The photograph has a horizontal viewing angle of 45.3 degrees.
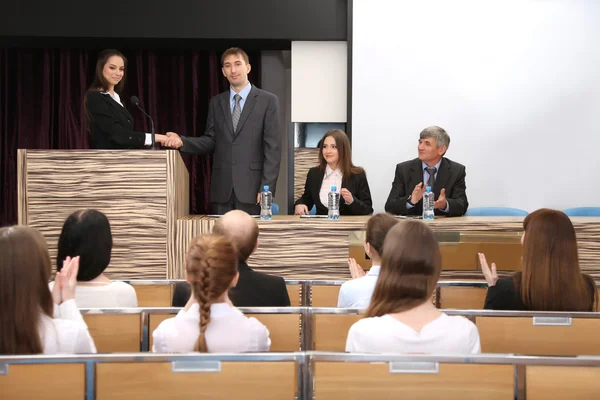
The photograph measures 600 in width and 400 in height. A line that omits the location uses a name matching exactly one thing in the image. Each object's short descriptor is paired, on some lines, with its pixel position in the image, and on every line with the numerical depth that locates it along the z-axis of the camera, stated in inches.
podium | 158.9
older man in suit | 191.0
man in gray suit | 191.0
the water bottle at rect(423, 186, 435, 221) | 172.7
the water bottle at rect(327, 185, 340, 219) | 172.7
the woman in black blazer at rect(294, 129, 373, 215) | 201.2
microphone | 161.5
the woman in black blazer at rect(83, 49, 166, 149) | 172.6
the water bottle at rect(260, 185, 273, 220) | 171.9
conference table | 161.9
